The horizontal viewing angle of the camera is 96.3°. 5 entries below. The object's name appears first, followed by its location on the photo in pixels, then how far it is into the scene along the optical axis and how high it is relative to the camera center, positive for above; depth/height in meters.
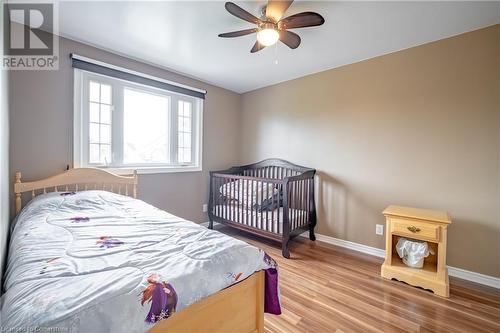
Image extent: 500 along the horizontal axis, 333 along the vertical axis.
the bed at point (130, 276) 0.70 -0.45
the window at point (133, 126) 2.36 +0.41
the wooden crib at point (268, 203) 2.63 -0.55
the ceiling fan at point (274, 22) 1.54 +1.05
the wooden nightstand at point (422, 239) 1.91 -0.70
